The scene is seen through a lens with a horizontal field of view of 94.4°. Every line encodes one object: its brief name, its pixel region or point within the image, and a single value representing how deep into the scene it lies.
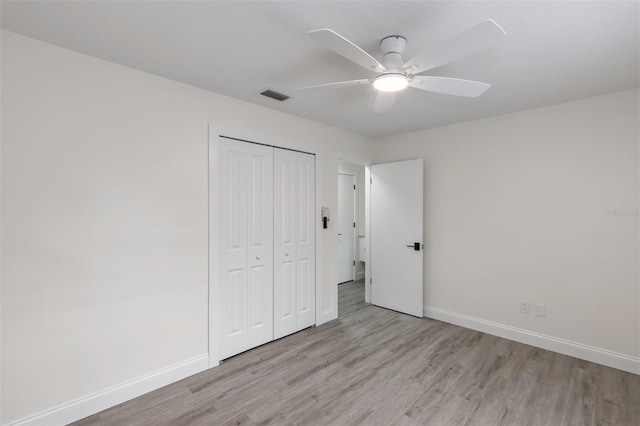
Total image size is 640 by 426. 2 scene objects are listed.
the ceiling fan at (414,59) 1.36
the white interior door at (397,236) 3.97
